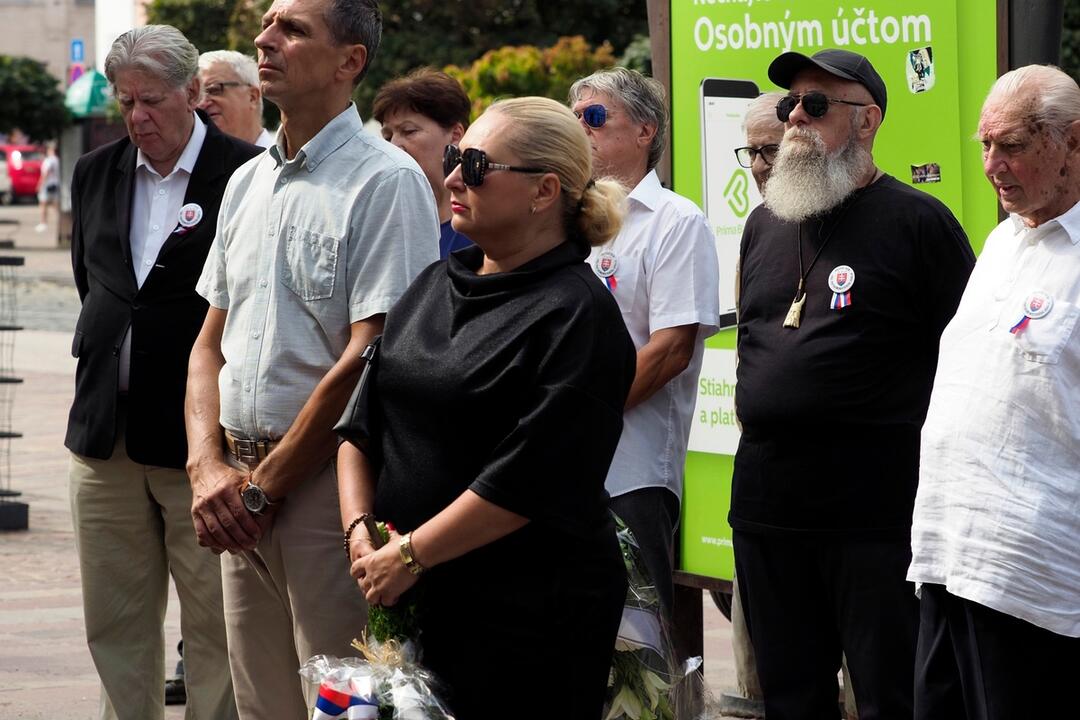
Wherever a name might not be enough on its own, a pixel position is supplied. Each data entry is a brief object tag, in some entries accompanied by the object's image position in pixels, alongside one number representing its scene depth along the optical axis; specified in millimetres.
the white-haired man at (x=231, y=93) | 6715
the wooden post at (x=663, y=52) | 5688
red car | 50594
